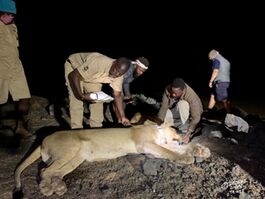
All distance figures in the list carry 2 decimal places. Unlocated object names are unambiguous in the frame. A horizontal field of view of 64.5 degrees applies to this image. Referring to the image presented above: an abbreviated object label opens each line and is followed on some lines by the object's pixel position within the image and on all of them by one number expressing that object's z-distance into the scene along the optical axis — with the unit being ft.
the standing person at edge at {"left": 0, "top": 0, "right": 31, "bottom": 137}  10.13
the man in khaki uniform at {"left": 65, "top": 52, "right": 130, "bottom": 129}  9.70
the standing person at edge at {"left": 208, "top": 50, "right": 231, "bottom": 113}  13.79
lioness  8.24
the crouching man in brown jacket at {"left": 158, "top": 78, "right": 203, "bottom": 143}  9.86
